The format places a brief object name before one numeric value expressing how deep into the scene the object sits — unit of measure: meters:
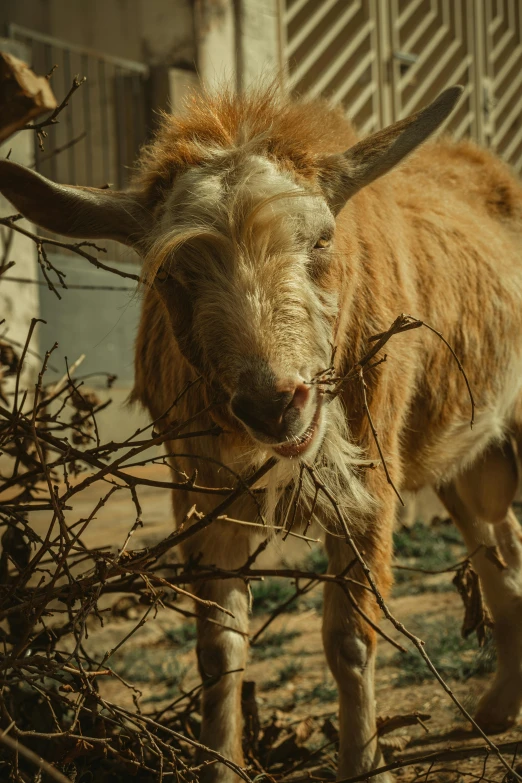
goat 2.87
